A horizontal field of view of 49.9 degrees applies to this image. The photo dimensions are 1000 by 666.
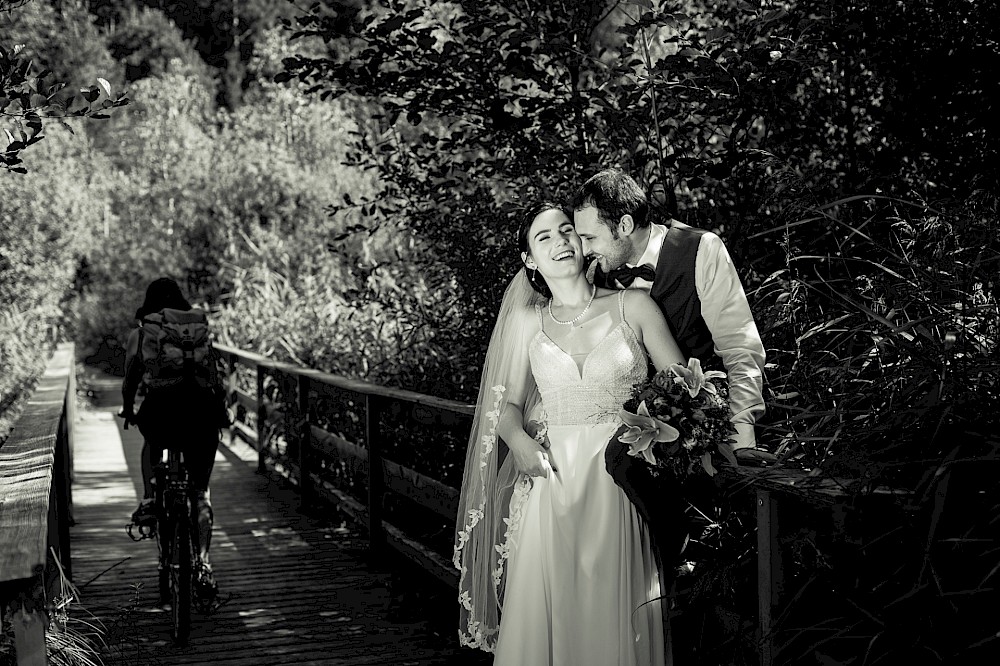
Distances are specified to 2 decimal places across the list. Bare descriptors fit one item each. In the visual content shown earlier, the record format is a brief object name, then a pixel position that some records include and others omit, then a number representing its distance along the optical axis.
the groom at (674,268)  3.34
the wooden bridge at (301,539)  2.84
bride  3.30
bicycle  4.93
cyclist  5.41
